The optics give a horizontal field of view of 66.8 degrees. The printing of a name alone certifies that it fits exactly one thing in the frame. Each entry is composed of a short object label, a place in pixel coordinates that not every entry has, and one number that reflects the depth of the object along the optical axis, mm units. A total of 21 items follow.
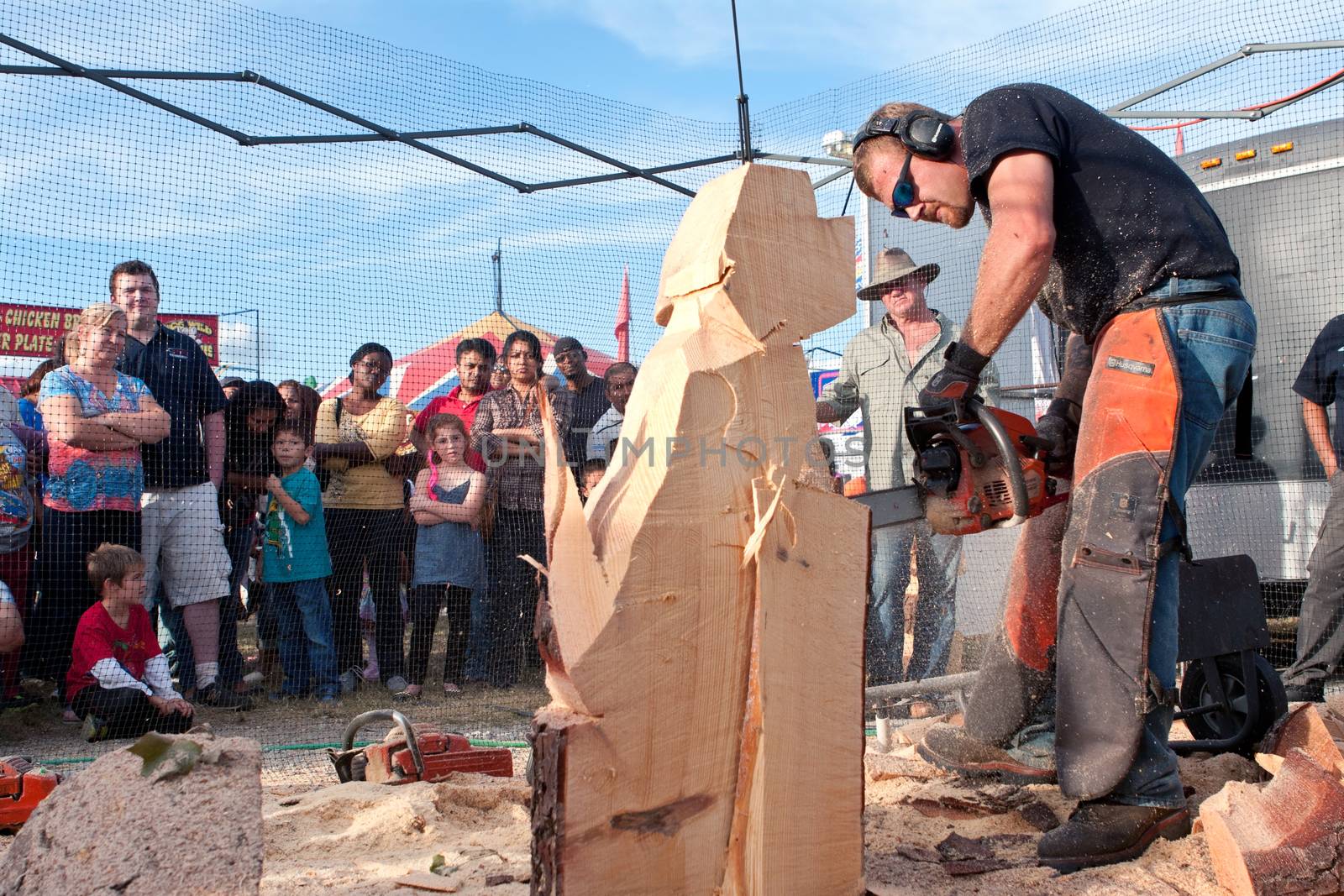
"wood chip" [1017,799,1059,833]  2365
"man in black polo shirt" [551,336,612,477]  5469
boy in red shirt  3908
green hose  3543
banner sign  4660
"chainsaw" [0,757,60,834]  2502
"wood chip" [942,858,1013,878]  1999
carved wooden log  1519
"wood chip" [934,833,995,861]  2107
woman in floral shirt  4184
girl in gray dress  5074
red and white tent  5191
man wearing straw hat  4664
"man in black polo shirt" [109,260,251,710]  4453
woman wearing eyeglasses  5066
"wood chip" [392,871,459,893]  1944
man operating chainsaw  2018
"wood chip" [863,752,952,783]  2789
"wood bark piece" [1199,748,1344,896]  1810
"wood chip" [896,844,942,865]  2086
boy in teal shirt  4895
